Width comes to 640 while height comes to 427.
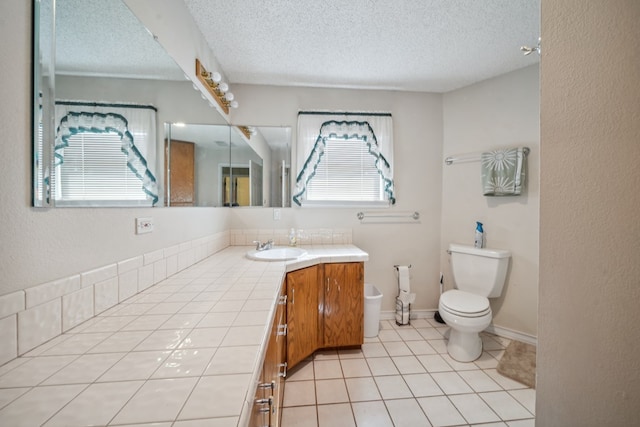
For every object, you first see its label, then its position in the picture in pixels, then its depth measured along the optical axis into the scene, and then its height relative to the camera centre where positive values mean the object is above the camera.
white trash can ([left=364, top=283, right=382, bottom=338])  1.97 -0.91
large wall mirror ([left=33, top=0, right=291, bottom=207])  0.61 +0.36
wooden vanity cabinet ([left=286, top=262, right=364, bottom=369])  1.60 -0.73
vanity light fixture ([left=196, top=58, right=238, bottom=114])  1.50 +0.90
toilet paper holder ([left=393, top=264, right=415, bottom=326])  2.23 -0.94
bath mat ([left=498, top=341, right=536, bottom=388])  1.56 -1.14
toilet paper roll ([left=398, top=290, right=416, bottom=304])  2.23 -0.85
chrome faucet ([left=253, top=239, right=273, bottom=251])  1.87 -0.29
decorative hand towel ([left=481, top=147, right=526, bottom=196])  1.88 +0.35
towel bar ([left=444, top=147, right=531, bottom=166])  2.15 +0.52
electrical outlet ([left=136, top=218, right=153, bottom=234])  0.95 -0.07
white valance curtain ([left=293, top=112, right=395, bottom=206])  2.18 +0.74
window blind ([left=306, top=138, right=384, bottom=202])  2.25 +0.36
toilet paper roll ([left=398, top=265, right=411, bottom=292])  2.23 -0.66
